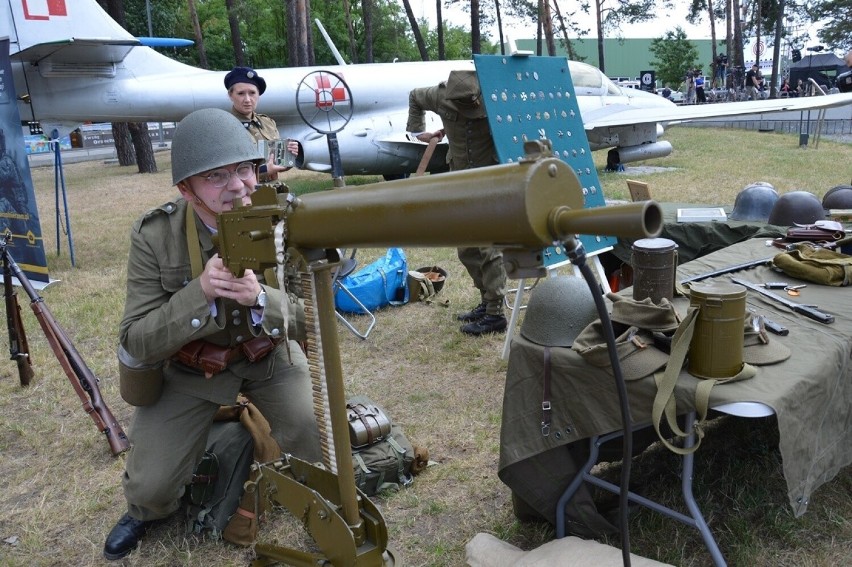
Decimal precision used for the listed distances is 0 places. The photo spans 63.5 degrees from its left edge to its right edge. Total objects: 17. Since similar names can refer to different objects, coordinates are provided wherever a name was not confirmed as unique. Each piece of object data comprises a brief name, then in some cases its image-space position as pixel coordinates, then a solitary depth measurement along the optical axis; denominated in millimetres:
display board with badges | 3867
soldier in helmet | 2354
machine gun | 1172
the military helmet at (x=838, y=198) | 4438
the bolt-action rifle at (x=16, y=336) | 4425
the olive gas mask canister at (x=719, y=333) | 2053
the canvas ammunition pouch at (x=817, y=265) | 2908
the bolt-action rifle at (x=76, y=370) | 3715
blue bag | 5887
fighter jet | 9703
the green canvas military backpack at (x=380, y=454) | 3129
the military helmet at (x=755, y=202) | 4465
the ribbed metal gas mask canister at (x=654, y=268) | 2523
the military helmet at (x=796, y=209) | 4012
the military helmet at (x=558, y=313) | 2398
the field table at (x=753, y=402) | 2031
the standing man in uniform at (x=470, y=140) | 4516
